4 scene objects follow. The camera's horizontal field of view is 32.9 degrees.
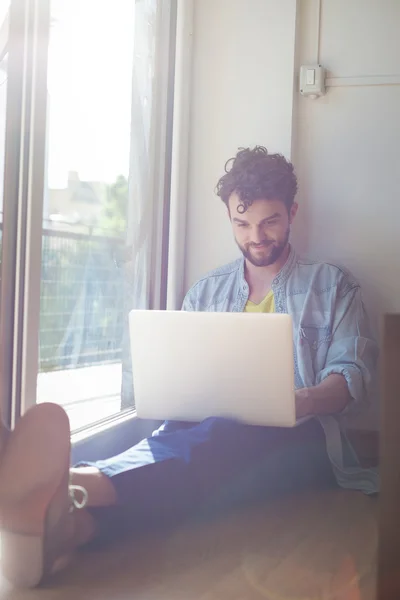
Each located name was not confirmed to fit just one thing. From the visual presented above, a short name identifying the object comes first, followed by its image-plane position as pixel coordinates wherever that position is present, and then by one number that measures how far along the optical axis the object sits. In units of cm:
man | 131
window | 183
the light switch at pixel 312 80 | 267
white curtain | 261
